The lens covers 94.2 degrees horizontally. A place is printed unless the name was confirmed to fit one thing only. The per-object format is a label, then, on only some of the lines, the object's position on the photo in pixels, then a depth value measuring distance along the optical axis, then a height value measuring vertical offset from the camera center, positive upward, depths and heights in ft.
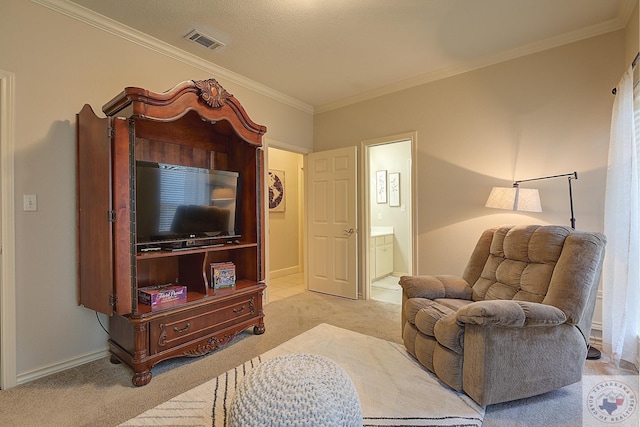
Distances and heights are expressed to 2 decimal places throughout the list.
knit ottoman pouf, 3.96 -2.63
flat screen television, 7.41 +0.23
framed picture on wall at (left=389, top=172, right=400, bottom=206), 17.87 +1.30
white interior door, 13.26 -0.54
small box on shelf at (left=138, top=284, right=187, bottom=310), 7.32 -2.13
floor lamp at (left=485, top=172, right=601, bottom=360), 8.45 +0.30
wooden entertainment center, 6.59 -0.52
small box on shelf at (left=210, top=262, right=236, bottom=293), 8.95 -1.99
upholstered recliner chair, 5.53 -2.35
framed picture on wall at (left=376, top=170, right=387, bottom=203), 18.40 +1.51
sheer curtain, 6.78 -0.60
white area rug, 5.44 -3.83
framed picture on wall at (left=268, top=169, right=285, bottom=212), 17.45 +1.22
